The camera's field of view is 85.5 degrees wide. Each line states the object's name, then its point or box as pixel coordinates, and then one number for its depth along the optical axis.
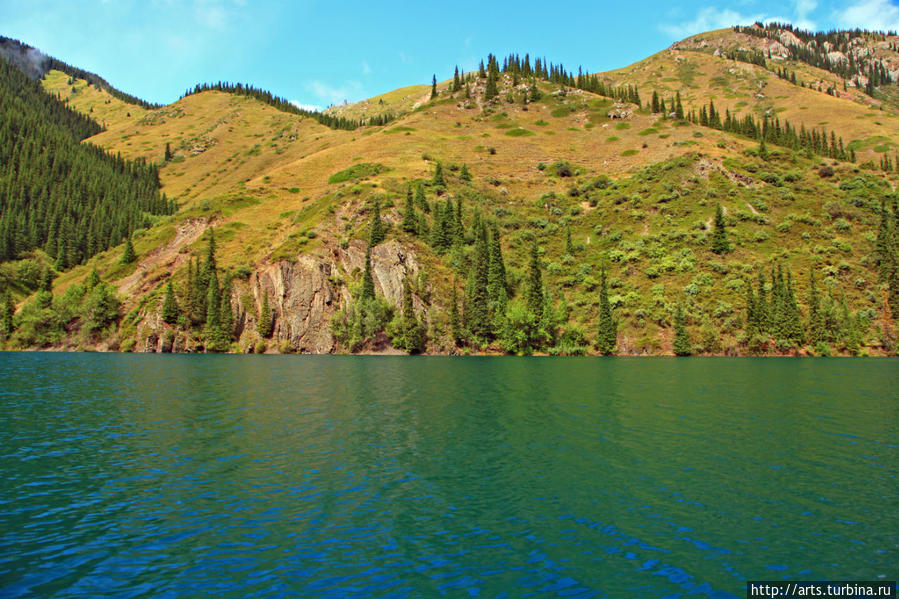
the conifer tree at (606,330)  110.50
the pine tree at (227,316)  122.06
